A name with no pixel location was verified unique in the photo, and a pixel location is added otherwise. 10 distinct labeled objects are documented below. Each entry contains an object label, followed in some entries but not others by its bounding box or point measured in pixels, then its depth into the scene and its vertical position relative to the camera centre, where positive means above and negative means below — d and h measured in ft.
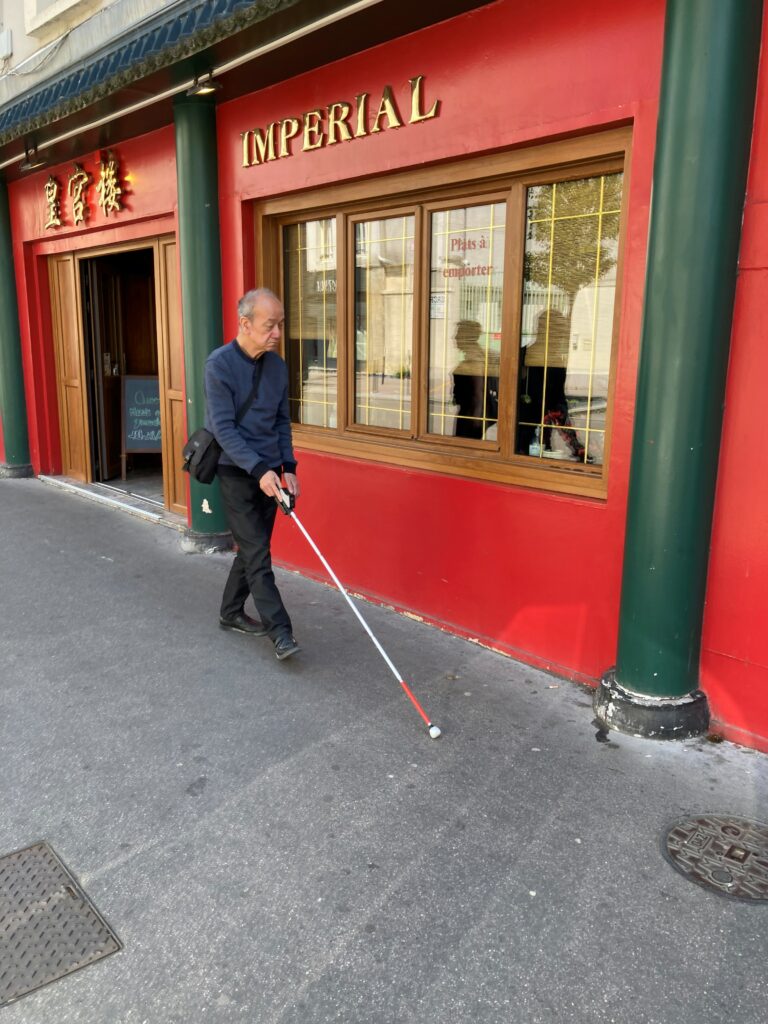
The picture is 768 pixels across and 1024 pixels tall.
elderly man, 13.65 -1.67
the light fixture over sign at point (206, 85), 17.39 +5.52
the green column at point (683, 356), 10.16 -0.12
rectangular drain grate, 7.55 -5.85
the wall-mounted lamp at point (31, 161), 24.88 +5.67
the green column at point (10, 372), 30.48 -1.27
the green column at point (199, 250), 19.48 +2.23
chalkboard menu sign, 30.09 -2.79
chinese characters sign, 23.62 +4.58
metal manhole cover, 8.71 -5.74
